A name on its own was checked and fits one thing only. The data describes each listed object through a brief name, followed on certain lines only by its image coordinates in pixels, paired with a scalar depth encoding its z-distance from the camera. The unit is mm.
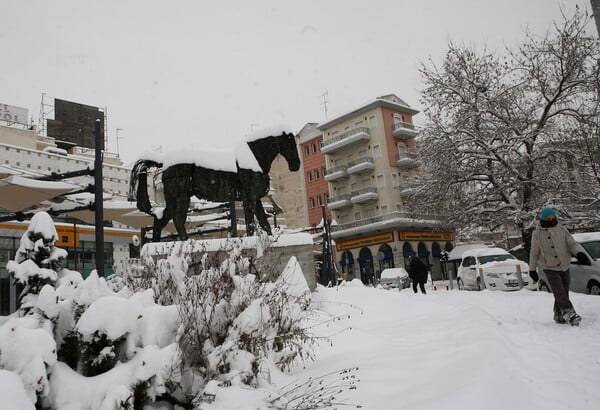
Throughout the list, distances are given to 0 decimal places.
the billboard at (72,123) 41062
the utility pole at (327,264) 14344
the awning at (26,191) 8898
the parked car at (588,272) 9875
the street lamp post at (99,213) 7113
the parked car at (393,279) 25266
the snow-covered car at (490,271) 15688
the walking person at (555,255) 6199
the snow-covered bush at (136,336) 2572
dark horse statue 7992
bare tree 19547
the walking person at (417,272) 16141
